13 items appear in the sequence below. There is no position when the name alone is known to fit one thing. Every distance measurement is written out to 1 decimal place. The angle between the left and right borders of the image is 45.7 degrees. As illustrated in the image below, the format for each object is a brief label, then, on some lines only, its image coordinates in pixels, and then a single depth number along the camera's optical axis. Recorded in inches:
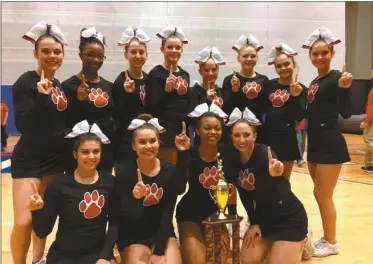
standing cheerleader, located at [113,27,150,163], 127.0
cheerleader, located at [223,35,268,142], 140.3
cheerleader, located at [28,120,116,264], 98.3
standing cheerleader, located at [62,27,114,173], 116.8
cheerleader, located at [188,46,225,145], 137.9
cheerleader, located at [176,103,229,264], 117.1
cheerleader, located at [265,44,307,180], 135.7
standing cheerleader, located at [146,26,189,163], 132.6
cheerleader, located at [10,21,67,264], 103.0
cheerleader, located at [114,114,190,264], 106.9
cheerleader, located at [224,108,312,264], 110.5
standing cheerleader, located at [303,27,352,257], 128.6
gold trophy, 108.4
